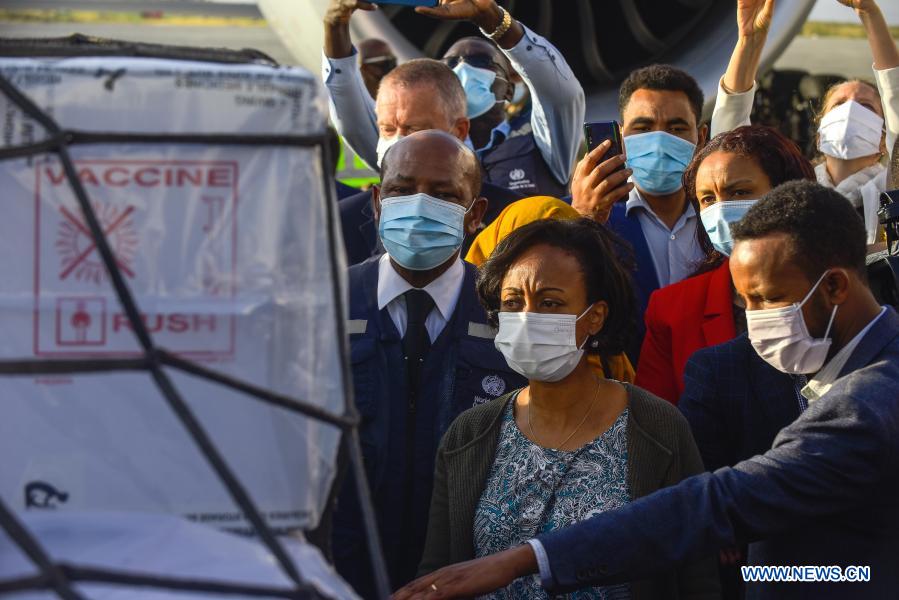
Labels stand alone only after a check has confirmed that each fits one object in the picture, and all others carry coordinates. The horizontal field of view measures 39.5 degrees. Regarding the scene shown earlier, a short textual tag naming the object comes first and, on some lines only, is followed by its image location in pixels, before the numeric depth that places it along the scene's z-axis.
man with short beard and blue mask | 3.39
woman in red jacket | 3.06
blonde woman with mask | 3.86
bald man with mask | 2.82
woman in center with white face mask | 2.51
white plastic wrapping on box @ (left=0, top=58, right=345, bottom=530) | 1.46
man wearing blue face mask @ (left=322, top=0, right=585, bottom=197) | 3.81
